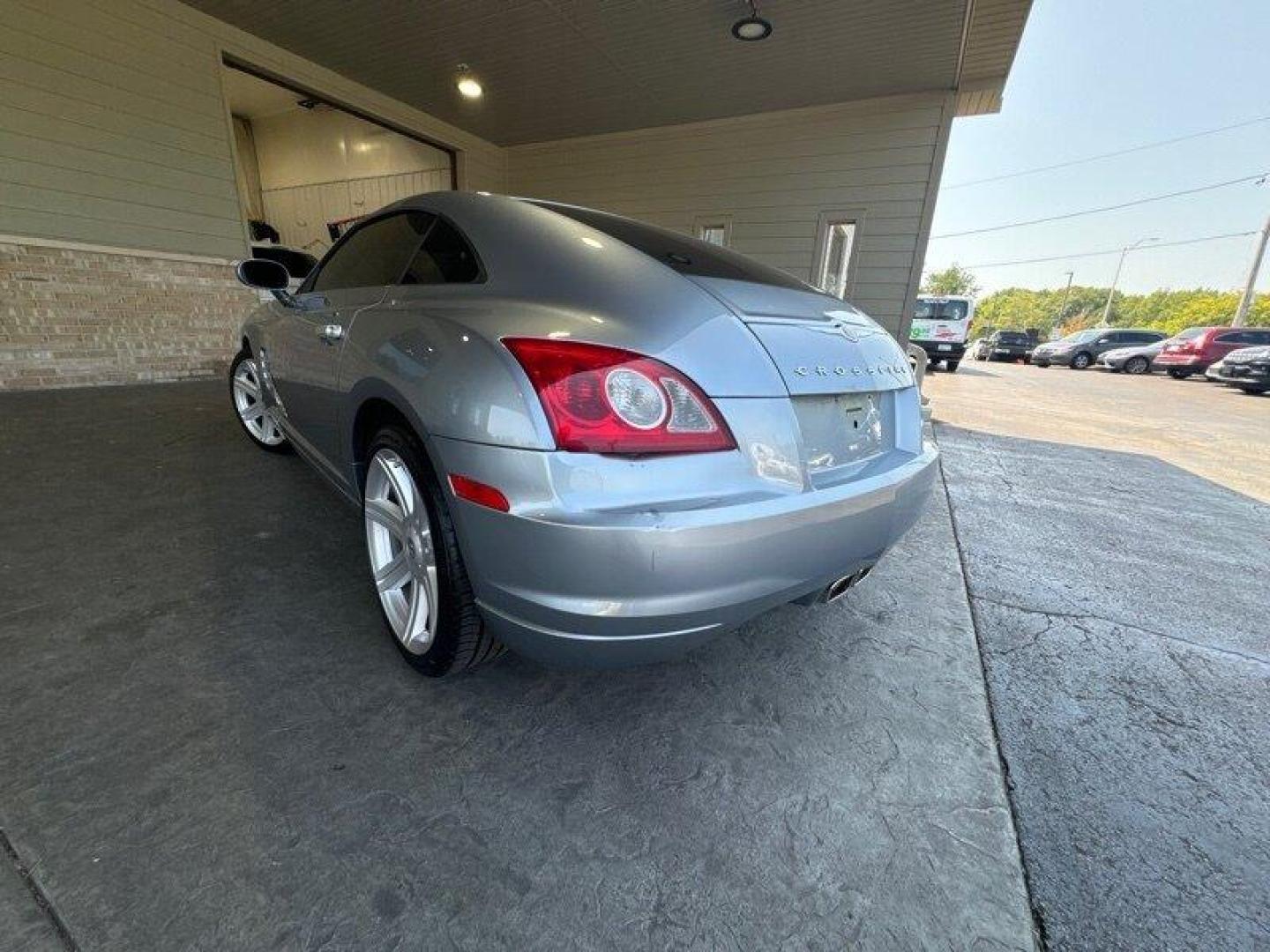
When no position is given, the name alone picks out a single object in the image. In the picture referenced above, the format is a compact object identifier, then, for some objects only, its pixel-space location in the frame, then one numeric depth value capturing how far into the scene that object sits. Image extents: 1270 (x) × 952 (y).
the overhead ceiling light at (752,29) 5.07
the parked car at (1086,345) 19.27
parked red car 14.86
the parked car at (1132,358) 17.77
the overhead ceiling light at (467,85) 6.65
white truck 14.66
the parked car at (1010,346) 23.38
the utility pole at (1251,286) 22.06
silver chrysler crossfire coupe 1.09
